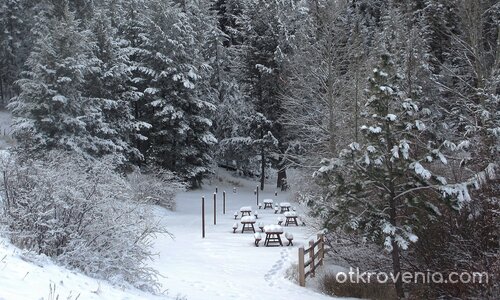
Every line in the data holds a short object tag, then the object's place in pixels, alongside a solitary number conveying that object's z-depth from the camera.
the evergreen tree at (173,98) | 32.03
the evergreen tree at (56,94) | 22.95
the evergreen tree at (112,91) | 26.97
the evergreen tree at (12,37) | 43.50
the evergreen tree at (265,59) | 36.50
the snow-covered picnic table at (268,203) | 28.32
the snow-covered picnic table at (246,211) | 22.86
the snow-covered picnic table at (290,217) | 21.19
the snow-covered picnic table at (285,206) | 25.14
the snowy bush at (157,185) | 23.25
